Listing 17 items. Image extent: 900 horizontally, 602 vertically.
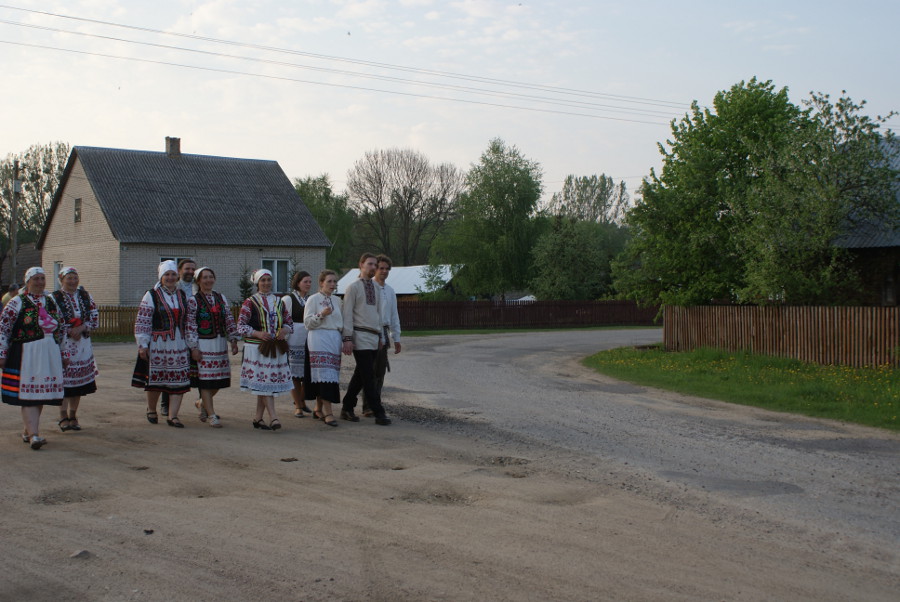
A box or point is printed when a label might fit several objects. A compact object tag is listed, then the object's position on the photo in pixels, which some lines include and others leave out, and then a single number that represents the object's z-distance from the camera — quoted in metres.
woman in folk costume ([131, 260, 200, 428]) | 9.41
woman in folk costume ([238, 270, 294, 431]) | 9.42
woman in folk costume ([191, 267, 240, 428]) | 9.59
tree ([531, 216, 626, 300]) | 52.72
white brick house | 34.88
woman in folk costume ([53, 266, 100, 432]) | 9.00
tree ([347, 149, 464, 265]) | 73.56
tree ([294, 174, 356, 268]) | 72.00
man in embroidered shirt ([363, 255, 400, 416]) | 10.40
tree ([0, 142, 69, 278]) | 66.31
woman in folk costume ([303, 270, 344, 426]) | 9.85
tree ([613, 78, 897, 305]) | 18.66
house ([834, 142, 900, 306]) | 21.05
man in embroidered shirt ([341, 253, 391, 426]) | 9.96
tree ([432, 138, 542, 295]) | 57.03
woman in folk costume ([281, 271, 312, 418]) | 10.34
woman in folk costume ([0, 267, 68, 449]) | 8.27
